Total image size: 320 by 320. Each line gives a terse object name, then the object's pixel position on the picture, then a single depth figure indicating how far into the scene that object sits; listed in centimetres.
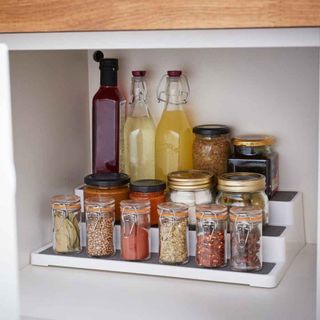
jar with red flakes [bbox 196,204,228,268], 148
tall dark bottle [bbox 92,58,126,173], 172
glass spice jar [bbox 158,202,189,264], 151
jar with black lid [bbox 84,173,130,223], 164
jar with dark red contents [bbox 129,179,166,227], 161
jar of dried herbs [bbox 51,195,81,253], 161
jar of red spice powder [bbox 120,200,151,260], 155
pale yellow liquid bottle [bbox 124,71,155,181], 174
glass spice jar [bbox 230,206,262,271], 146
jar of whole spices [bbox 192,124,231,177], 166
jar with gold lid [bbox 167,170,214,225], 156
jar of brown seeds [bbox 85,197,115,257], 157
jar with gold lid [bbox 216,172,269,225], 152
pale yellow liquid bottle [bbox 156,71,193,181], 171
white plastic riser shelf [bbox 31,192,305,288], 150
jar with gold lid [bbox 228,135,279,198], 162
